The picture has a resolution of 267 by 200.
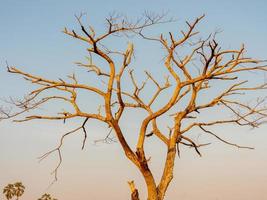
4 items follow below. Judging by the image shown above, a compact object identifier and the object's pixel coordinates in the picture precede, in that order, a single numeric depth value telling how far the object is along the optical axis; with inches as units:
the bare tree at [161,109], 355.3
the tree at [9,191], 2430.1
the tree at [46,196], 2480.3
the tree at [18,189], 2467.3
